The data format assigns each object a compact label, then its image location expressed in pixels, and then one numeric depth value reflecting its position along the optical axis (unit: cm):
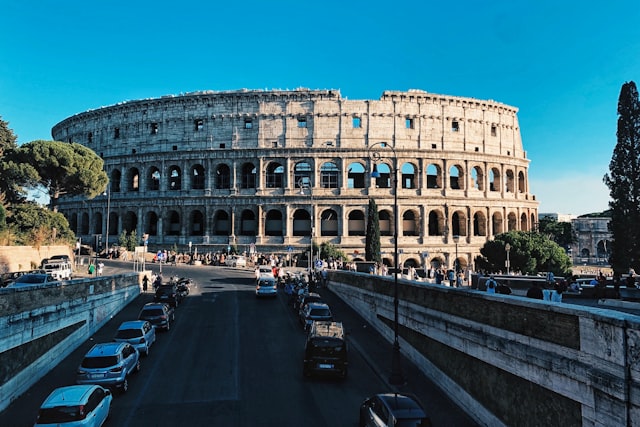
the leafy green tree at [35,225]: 3928
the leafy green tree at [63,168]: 4762
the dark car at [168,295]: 2642
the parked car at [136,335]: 1677
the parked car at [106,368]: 1283
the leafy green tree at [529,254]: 4672
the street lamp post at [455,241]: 5732
